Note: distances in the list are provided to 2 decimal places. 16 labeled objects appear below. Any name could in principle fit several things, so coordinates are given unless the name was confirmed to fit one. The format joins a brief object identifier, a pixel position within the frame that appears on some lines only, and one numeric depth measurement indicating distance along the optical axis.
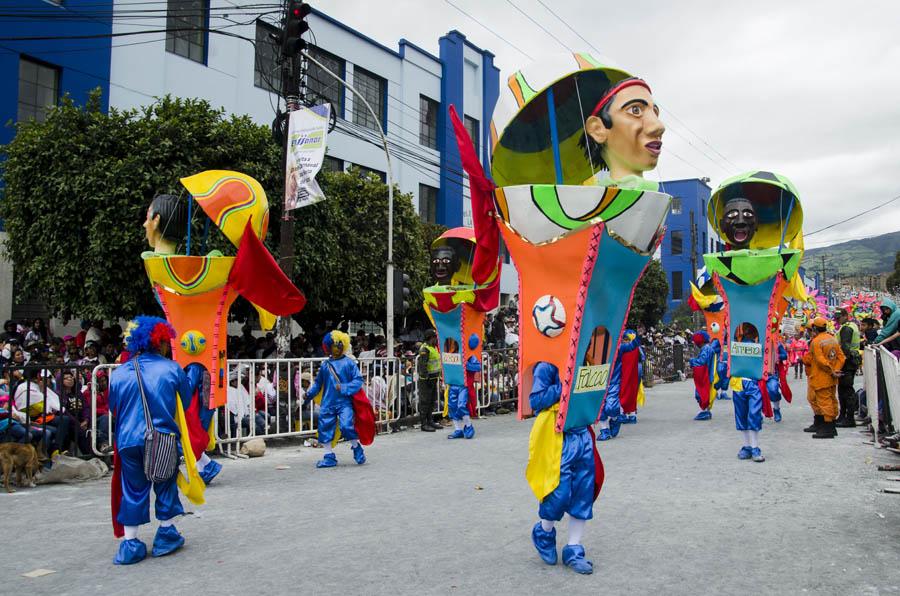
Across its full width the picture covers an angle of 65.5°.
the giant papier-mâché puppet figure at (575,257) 4.45
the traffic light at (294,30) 10.95
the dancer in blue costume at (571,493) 4.43
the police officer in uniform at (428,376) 11.96
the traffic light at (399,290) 13.05
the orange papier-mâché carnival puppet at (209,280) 7.45
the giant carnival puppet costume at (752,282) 8.41
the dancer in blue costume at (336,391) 8.61
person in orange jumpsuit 10.06
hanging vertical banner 10.48
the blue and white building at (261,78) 15.38
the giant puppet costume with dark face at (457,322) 11.12
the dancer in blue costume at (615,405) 10.52
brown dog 7.11
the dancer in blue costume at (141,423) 4.80
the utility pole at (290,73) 10.93
